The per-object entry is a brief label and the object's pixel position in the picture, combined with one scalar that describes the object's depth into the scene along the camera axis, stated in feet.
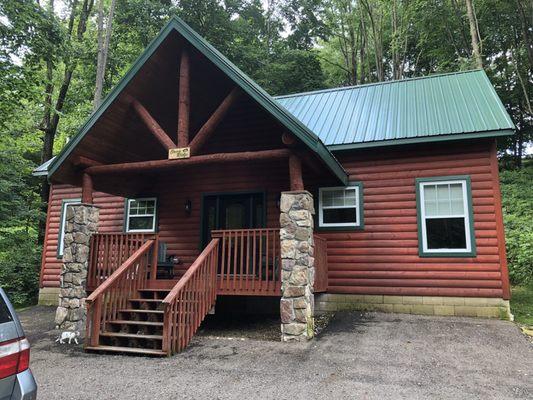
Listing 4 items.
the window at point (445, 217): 25.98
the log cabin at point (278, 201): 20.81
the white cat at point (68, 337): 21.15
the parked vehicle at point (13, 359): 8.14
